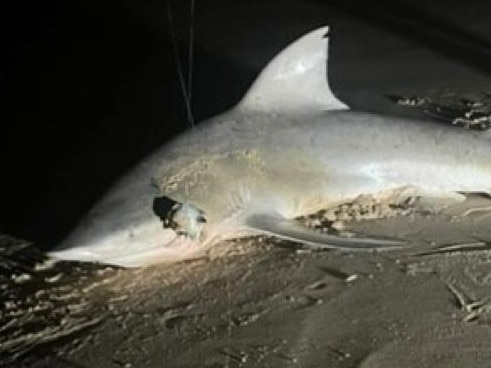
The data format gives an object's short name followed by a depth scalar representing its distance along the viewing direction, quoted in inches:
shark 138.7
